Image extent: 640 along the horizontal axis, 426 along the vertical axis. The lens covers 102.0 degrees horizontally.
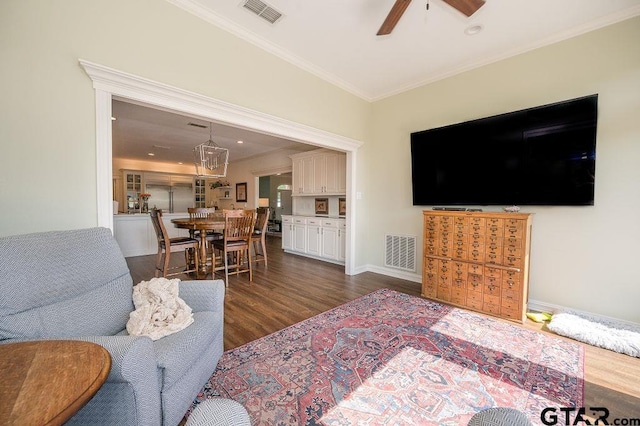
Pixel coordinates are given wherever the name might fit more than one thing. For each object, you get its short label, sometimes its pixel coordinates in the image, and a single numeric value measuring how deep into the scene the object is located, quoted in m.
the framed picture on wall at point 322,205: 5.78
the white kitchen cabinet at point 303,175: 5.68
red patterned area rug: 1.51
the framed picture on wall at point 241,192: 8.19
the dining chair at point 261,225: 4.50
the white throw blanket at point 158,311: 1.45
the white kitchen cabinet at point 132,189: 8.27
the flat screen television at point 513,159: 2.63
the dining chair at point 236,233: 3.79
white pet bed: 2.09
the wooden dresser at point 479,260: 2.68
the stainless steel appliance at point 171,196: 8.88
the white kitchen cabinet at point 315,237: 5.03
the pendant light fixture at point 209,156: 4.51
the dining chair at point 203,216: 4.45
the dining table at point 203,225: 3.84
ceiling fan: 1.91
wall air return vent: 3.98
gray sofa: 1.03
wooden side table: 0.61
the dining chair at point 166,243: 3.66
